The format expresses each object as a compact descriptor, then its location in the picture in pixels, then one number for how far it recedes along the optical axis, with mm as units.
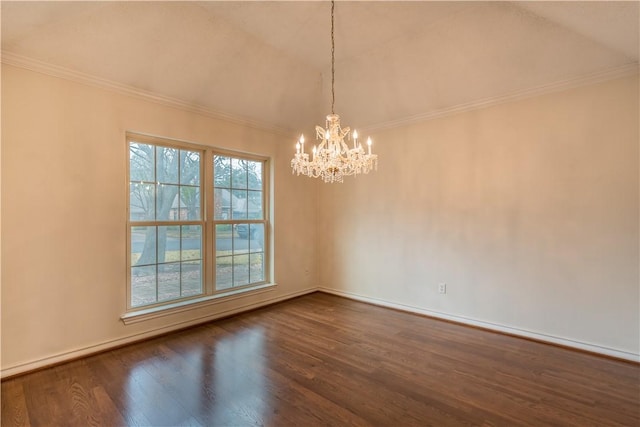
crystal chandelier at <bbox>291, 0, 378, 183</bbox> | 2602
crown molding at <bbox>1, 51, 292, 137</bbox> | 2545
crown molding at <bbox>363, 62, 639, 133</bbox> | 2826
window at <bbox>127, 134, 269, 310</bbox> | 3342
